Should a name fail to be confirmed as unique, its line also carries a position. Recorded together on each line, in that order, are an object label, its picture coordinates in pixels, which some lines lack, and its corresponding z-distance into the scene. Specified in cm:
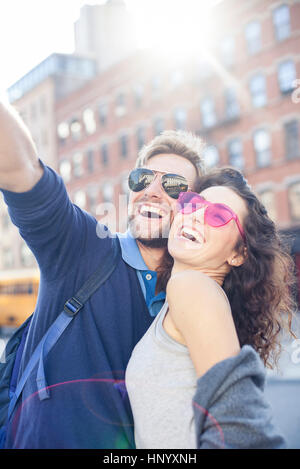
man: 170
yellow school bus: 1884
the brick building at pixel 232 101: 2078
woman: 146
